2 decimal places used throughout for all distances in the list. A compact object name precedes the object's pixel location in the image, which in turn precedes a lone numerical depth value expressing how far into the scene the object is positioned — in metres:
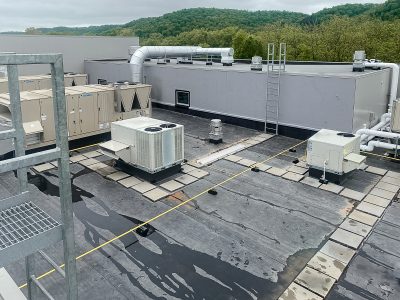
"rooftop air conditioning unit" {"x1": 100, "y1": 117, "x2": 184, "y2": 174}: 11.65
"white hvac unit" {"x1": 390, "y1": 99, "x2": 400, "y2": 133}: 14.62
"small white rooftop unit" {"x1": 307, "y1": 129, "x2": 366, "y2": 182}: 11.49
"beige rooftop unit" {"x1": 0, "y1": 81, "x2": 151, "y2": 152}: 13.50
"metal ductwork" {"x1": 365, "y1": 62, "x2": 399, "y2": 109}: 18.18
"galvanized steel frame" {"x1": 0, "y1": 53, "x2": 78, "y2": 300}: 3.24
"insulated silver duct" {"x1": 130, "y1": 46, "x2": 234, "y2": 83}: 22.42
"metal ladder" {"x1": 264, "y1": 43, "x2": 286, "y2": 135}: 16.97
